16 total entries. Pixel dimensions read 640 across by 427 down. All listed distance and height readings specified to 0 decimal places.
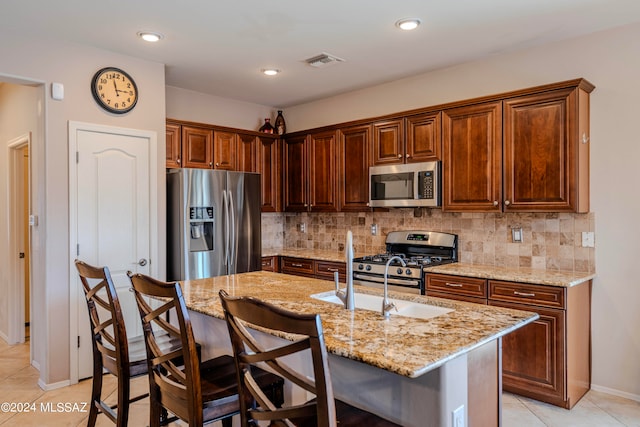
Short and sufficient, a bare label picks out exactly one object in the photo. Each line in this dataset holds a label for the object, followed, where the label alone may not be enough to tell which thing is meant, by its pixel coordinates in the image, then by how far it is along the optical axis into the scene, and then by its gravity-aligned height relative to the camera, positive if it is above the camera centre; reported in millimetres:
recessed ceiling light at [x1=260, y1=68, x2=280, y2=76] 4066 +1312
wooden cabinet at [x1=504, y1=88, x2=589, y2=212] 3104 +429
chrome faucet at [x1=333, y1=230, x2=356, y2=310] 2002 -344
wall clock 3479 +992
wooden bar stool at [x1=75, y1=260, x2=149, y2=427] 2033 -716
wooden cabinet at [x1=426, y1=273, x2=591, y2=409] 2934 -892
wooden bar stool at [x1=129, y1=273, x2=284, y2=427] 1623 -689
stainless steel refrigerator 3924 -100
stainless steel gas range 3629 -430
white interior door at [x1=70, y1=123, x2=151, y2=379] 3412 +10
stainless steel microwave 3848 +241
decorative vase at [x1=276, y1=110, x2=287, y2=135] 5340 +1063
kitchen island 1413 -448
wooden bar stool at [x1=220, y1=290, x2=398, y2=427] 1155 -451
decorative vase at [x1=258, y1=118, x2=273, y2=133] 5270 +1004
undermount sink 2080 -467
